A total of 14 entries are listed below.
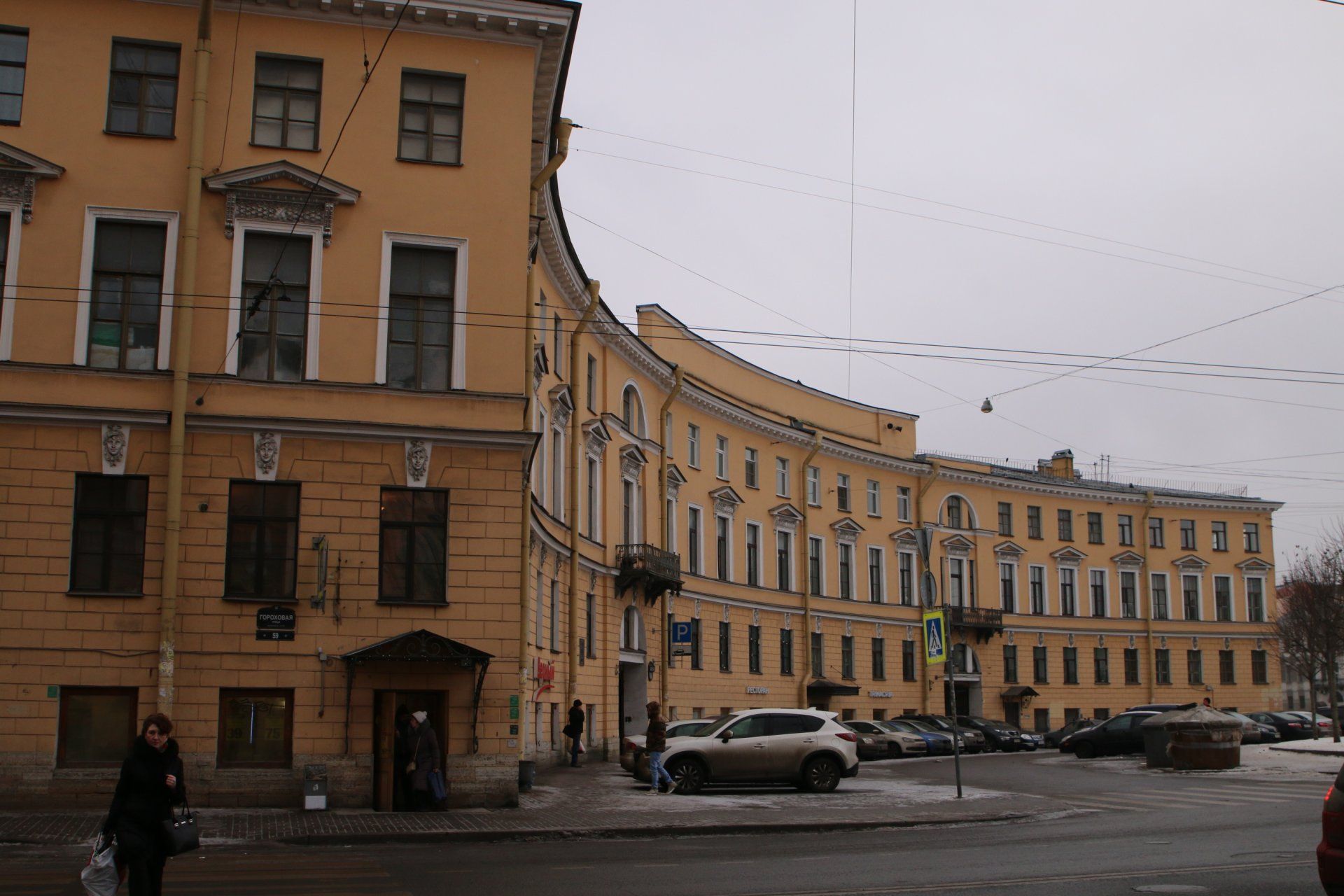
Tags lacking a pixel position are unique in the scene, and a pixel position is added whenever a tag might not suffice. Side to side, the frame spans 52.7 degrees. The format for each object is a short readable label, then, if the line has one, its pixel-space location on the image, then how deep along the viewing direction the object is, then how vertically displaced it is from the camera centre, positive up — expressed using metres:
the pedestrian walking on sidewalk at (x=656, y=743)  24.36 -1.59
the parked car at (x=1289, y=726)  49.88 -2.36
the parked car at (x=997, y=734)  48.88 -2.72
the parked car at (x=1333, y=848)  9.59 -1.32
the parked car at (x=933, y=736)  45.06 -2.62
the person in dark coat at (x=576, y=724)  33.34 -1.73
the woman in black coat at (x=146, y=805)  9.78 -1.12
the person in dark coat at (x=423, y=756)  20.42 -1.55
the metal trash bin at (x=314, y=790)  20.33 -2.06
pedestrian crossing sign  24.80 +0.38
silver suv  25.16 -1.78
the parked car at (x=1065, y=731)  51.04 -2.73
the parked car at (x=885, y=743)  43.75 -2.74
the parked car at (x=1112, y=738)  39.88 -2.31
